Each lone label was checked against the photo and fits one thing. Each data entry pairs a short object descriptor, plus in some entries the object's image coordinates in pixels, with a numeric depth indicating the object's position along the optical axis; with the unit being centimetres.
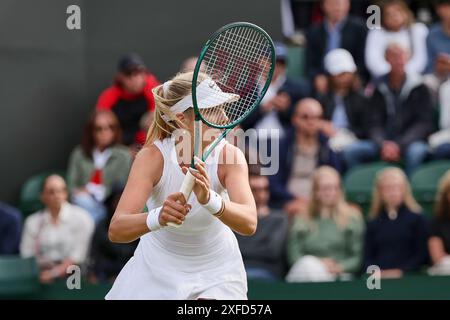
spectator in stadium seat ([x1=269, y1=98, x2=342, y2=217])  1555
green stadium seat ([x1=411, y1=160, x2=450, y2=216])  1547
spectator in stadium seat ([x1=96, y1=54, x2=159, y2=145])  1678
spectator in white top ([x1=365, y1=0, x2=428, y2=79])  1692
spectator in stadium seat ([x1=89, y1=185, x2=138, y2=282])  1459
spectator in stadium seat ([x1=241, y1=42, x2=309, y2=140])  1617
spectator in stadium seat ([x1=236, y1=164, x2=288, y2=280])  1449
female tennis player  902
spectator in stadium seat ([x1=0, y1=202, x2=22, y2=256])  1556
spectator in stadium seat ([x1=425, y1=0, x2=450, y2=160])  1593
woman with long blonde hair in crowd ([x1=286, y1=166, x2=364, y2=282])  1459
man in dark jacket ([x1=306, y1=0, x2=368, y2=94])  1700
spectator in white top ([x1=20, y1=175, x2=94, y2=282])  1534
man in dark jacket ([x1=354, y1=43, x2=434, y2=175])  1606
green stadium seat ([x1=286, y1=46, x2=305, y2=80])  1802
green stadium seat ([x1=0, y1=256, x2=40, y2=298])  1477
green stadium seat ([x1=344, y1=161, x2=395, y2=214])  1555
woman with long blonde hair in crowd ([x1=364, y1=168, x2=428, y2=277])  1452
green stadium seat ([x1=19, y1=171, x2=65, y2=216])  1667
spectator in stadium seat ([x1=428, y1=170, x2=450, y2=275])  1439
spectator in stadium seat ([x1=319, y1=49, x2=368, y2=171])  1623
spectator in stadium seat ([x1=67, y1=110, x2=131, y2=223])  1614
